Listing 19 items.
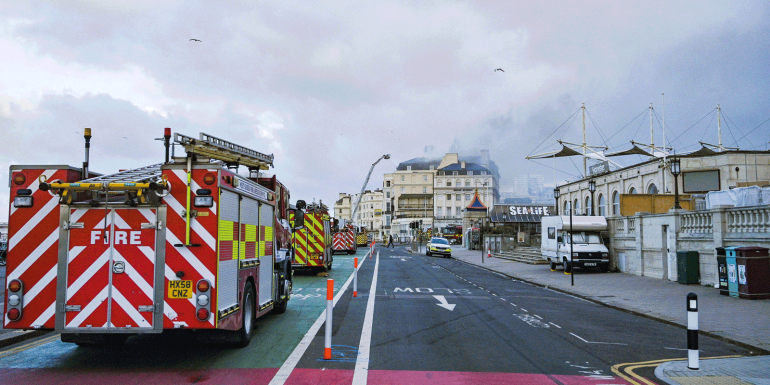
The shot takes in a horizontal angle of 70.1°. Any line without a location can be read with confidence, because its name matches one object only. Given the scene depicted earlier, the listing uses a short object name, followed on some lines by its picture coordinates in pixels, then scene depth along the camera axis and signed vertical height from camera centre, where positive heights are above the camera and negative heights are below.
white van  24.95 -0.78
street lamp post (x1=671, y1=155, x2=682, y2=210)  19.95 +2.14
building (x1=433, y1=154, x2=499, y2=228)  121.12 +8.10
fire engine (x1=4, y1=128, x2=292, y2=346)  6.67 -0.31
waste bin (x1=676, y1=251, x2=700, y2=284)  18.44 -1.38
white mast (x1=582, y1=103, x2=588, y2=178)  62.24 +10.22
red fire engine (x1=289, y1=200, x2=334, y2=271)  22.55 -0.63
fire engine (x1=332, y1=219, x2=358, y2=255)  45.41 -1.13
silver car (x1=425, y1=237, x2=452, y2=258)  46.31 -1.84
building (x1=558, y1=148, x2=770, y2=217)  33.69 +3.38
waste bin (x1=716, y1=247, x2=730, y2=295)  15.49 -1.26
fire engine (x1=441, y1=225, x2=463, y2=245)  85.50 -1.23
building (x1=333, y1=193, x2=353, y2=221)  181.25 +6.47
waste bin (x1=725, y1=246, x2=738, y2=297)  14.99 -1.28
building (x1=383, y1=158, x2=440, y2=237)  124.62 +8.45
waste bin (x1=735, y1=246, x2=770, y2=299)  14.46 -1.25
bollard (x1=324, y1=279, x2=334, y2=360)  7.46 -1.39
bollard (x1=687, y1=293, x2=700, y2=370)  6.96 -1.37
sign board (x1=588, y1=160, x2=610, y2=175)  45.78 +4.87
